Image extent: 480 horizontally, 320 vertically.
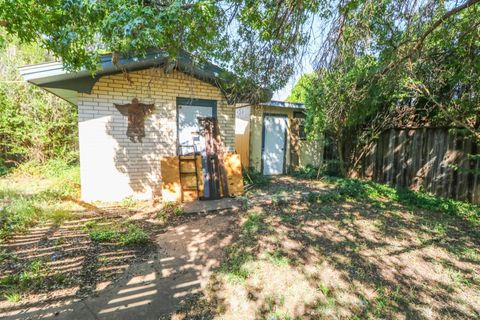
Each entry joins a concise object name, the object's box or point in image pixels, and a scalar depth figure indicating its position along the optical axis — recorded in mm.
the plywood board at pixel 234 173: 5923
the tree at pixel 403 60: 3305
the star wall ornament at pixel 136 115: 5469
